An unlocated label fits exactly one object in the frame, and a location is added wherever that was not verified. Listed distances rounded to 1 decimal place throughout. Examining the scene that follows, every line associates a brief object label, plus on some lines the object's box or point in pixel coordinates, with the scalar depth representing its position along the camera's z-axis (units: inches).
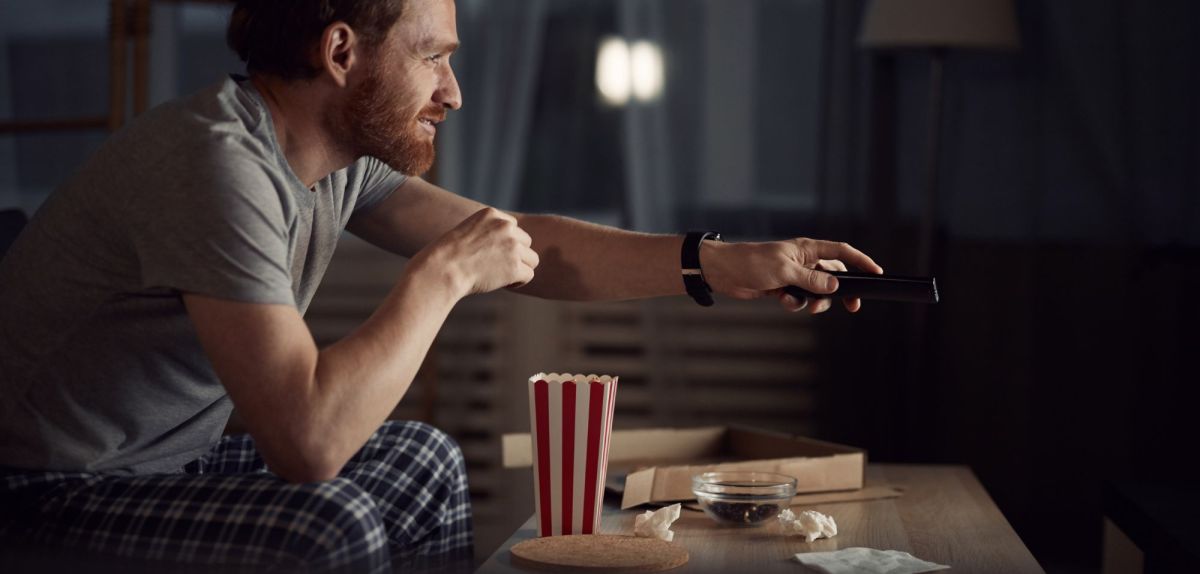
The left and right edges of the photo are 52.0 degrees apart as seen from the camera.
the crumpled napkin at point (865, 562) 43.9
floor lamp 98.2
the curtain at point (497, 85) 118.0
